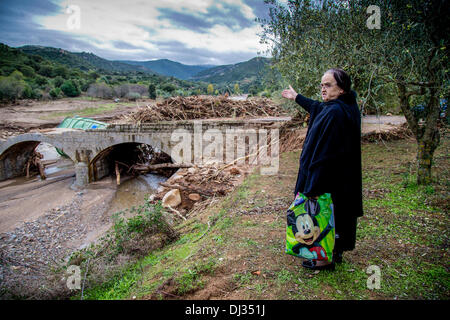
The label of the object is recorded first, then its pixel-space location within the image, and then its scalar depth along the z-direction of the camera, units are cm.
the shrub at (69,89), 3531
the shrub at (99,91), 3816
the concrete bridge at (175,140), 1030
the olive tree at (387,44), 386
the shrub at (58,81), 3791
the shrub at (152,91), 4190
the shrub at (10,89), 2822
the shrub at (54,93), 3327
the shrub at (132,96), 4003
